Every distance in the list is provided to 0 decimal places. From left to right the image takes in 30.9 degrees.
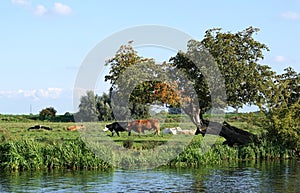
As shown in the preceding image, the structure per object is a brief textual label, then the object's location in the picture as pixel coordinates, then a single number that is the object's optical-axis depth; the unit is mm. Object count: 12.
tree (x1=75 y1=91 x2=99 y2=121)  60594
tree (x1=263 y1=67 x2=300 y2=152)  34438
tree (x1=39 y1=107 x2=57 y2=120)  79925
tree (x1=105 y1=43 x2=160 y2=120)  40500
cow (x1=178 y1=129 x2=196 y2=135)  43475
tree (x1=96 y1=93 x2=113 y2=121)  59644
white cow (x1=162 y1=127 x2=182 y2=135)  45406
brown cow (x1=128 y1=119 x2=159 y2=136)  43062
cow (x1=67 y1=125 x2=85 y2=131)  51056
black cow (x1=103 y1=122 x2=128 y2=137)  42625
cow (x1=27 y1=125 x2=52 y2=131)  50544
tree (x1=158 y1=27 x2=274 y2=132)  38125
